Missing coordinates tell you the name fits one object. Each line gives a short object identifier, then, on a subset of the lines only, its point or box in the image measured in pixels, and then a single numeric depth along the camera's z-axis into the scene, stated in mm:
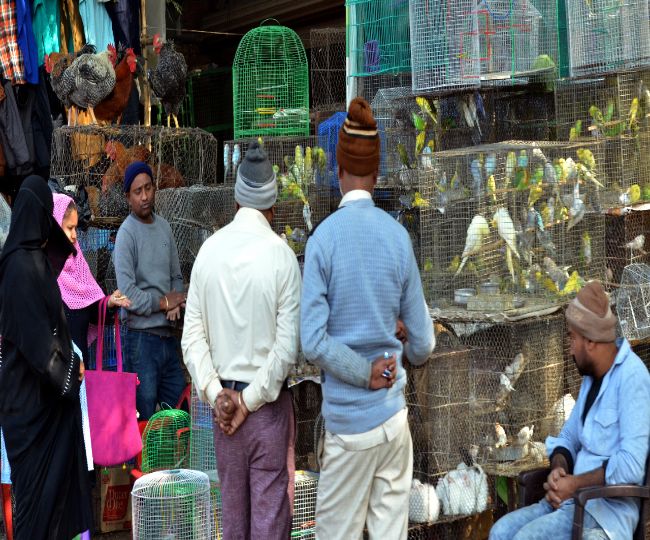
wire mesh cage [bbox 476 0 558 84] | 5488
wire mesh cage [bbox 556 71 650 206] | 5441
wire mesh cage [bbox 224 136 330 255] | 6484
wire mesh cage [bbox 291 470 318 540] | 4844
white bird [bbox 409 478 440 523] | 4801
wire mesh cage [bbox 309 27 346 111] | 7879
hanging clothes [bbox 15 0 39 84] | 8820
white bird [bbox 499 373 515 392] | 5086
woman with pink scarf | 5895
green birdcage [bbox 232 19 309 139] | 7207
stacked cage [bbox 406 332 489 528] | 4832
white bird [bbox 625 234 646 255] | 5543
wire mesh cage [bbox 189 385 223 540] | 5215
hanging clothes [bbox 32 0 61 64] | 9070
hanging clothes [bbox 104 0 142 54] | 9148
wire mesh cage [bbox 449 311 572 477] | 5082
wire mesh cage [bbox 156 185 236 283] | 6941
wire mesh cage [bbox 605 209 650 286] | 5555
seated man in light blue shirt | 3674
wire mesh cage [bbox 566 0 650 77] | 5297
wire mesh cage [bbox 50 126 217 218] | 7148
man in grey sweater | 6133
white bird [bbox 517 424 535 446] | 5059
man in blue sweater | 3619
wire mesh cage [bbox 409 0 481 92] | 5469
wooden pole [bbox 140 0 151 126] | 8266
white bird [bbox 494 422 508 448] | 5059
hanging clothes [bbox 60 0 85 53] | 9188
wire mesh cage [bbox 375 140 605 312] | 5074
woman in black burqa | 4551
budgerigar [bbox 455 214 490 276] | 5066
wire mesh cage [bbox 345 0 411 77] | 6383
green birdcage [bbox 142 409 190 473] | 5637
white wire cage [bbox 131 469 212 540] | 4855
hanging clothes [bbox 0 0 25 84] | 8711
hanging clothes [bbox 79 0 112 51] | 9125
